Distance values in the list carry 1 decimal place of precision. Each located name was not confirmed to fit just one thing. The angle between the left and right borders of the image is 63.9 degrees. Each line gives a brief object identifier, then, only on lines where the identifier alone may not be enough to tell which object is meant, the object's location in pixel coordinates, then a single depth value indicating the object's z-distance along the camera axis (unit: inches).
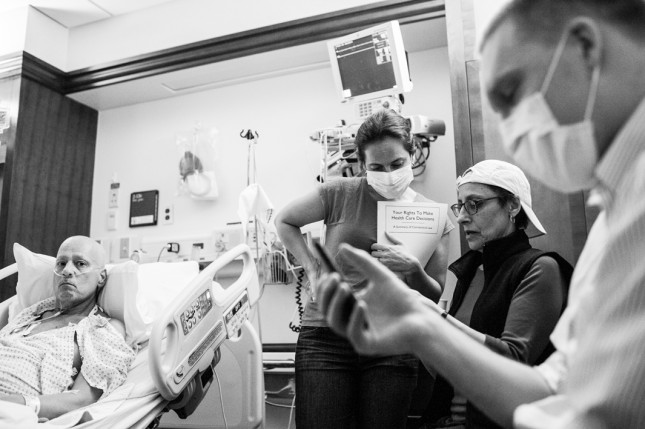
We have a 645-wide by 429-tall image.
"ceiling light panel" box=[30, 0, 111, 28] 141.7
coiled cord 113.8
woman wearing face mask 66.3
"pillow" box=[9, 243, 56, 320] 97.7
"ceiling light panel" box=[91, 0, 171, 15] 142.3
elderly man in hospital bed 74.3
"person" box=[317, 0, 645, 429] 22.2
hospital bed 66.2
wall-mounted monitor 99.9
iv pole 118.6
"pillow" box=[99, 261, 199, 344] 88.6
